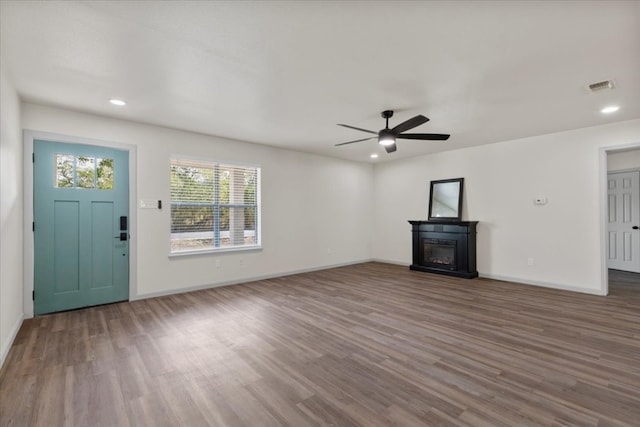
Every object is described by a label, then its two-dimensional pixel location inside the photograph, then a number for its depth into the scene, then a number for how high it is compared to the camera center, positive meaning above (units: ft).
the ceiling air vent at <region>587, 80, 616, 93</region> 9.97 +4.39
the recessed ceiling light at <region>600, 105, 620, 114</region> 12.32 +4.41
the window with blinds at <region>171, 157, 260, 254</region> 15.79 +0.47
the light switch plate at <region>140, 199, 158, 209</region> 14.43 +0.50
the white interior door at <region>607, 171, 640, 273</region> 19.65 -0.55
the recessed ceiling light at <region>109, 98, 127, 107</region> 11.43 +4.41
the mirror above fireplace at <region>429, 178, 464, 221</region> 20.17 +0.96
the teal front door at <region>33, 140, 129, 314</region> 12.12 -0.49
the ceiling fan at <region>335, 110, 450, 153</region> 11.97 +3.28
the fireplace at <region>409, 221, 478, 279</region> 18.75 -2.31
